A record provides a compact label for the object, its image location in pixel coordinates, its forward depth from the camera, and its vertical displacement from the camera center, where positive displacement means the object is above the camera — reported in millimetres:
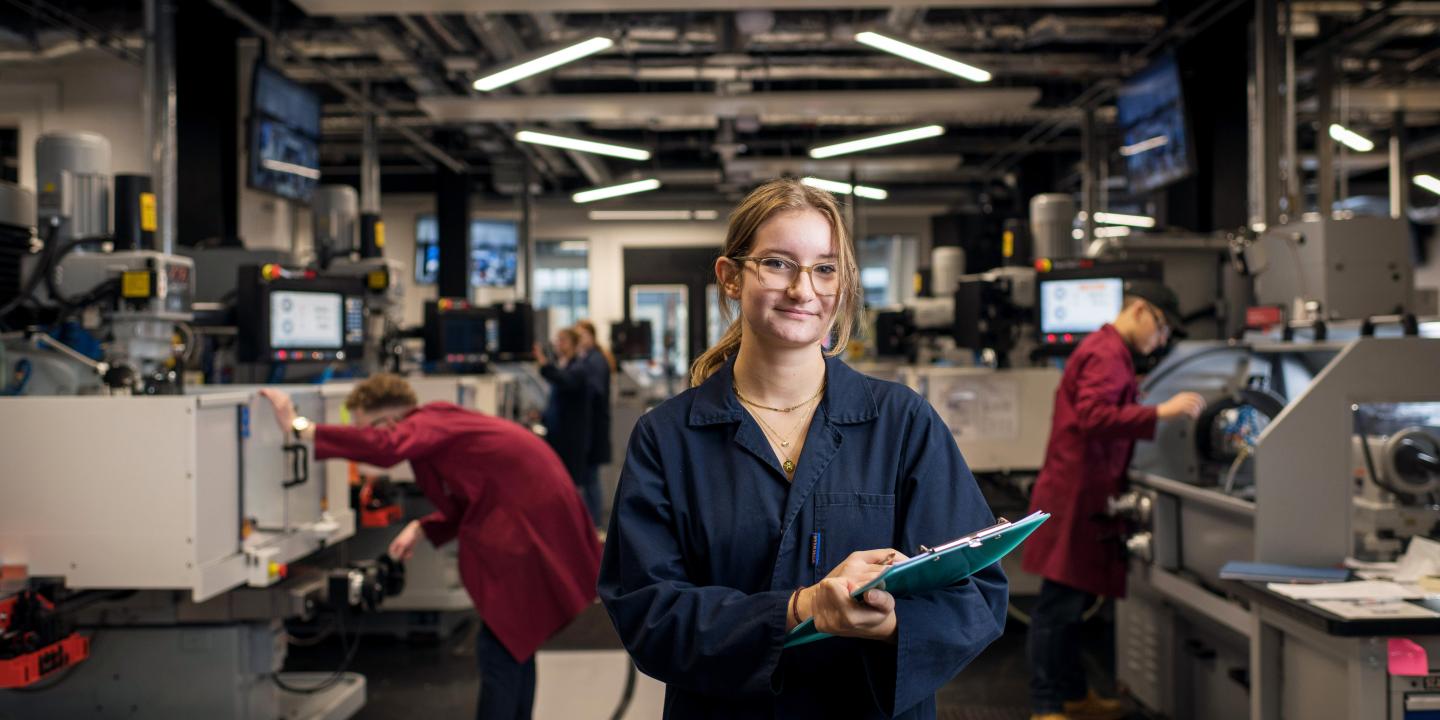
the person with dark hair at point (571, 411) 7516 -451
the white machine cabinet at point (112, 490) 3010 -400
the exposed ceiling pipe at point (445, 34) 7048 +2123
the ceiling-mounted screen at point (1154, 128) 6676 +1449
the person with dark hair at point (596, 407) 7738 -444
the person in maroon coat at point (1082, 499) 3852 -566
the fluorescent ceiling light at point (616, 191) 10820 +1617
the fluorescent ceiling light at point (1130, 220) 11969 +1433
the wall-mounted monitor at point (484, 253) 14336 +1283
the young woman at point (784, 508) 1370 -219
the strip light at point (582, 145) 8029 +1553
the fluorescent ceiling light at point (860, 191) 9996 +1617
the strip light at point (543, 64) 5751 +1594
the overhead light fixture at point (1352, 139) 7734 +1494
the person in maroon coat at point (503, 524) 3211 -541
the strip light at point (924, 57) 5816 +1635
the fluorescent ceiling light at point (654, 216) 14734 +1820
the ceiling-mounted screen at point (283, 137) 6773 +1410
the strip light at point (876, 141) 8211 +1609
